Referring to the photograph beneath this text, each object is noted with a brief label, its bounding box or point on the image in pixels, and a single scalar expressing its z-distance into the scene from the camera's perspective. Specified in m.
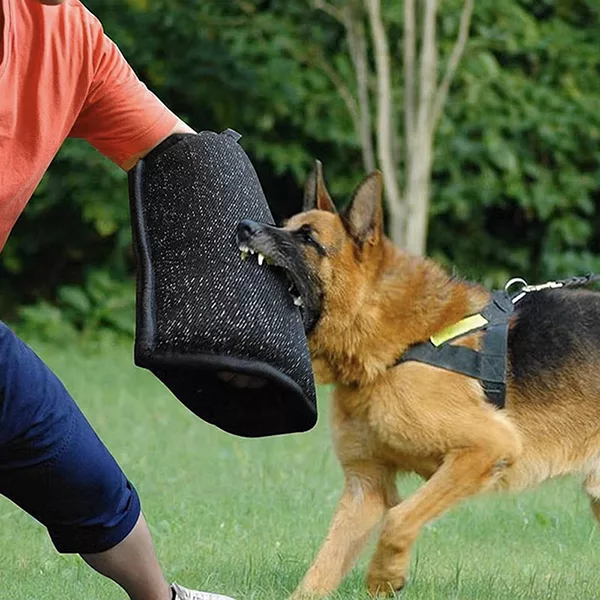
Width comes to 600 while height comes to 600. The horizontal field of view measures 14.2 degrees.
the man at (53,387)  6.19
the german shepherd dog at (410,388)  8.56
